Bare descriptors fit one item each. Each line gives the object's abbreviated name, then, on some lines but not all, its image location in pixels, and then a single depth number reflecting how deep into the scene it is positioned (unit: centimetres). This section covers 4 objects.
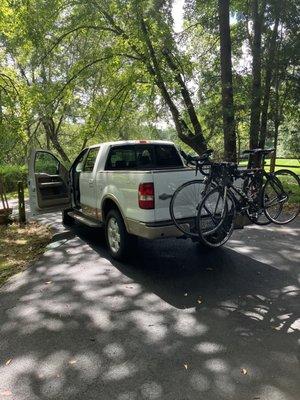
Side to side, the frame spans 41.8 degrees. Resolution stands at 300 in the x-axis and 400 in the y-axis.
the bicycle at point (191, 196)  553
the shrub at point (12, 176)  2234
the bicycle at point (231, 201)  560
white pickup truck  553
